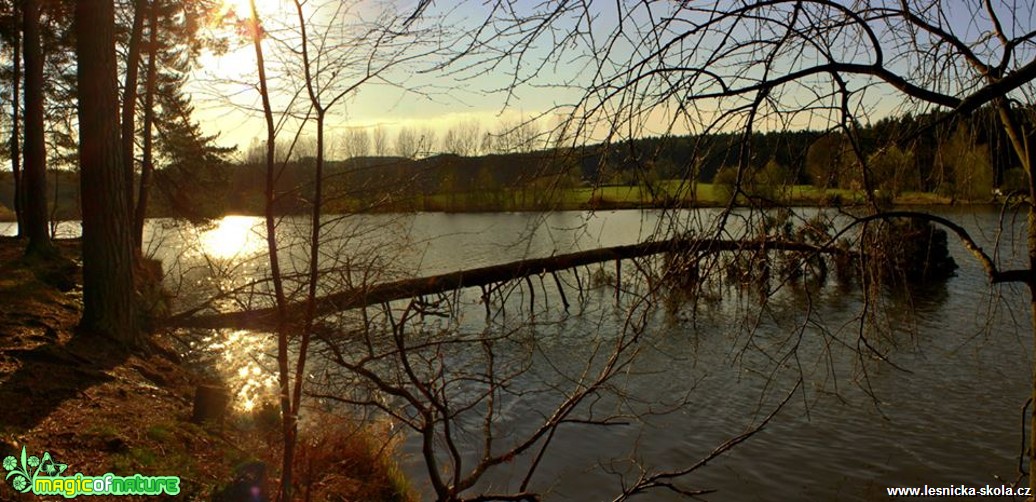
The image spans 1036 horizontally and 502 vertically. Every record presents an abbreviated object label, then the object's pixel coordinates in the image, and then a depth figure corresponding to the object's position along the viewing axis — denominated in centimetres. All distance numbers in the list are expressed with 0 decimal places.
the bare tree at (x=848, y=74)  263
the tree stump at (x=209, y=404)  691
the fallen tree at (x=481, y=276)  285
